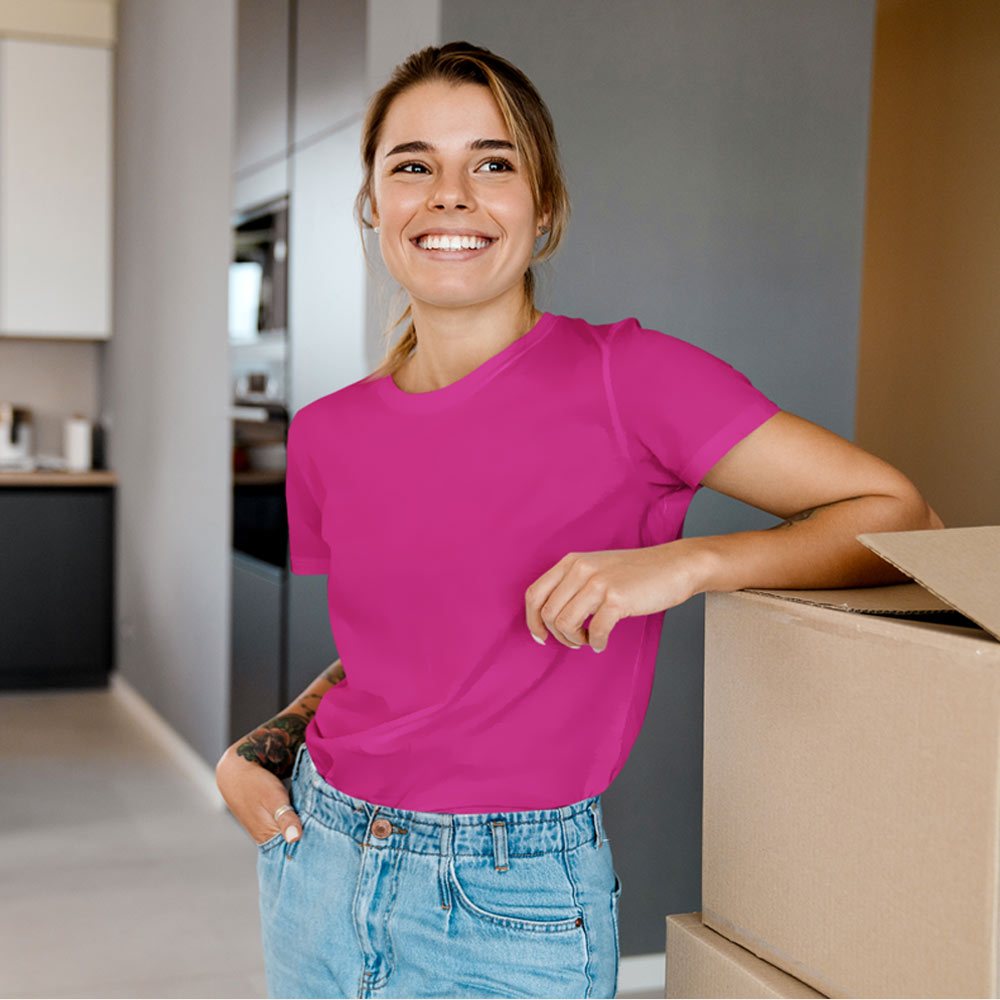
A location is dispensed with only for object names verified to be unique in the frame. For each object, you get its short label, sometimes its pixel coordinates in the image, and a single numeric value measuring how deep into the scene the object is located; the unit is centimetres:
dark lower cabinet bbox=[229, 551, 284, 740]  311
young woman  96
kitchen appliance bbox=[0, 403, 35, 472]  513
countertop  479
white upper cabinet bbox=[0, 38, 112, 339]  491
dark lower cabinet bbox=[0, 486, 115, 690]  486
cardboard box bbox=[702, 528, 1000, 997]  73
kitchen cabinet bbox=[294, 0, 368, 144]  259
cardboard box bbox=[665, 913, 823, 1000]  92
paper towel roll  518
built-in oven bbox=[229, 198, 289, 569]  310
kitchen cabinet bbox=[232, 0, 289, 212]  308
